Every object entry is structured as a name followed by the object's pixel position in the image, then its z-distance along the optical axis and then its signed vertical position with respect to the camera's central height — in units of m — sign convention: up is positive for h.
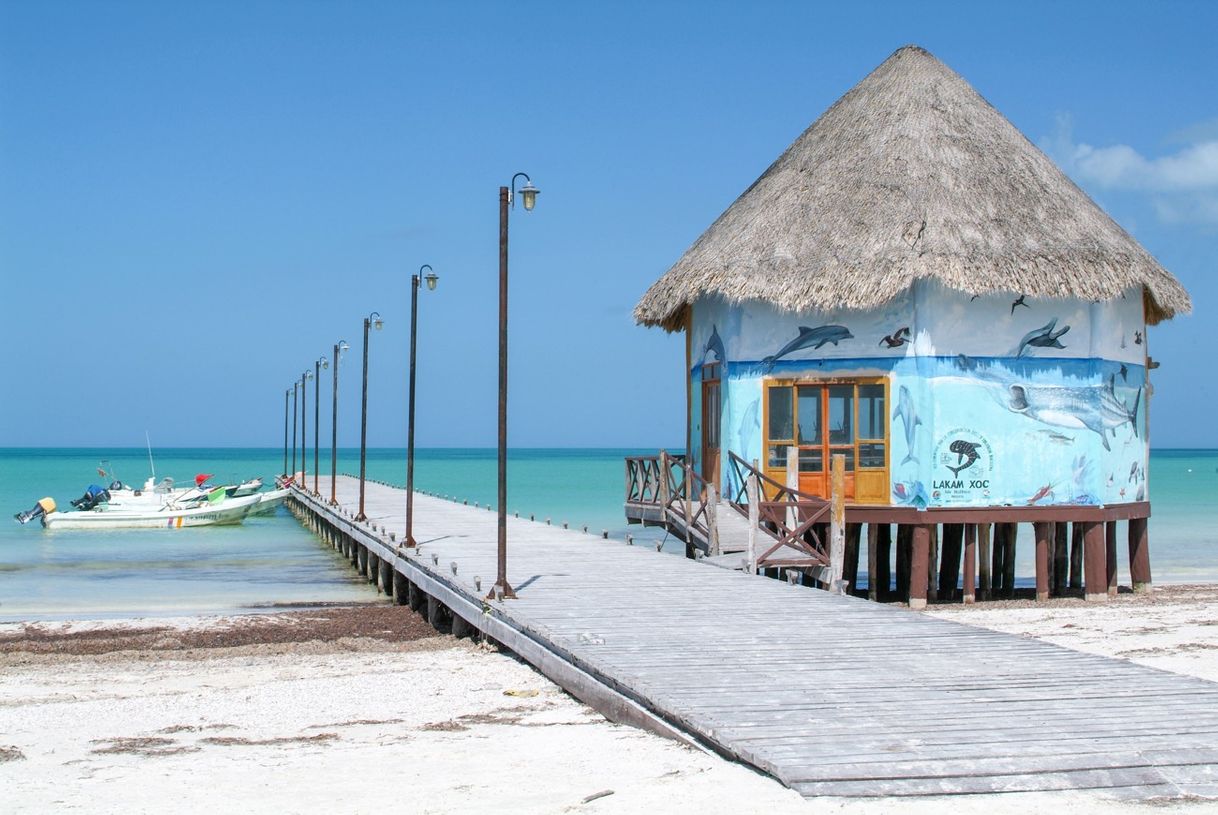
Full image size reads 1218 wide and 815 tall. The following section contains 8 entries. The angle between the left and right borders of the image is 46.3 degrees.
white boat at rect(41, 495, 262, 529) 42.31 -2.29
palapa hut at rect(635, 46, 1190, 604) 18.56 +1.49
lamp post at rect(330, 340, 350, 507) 36.41 +0.78
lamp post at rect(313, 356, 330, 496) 44.93 +1.66
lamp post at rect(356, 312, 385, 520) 28.14 +0.50
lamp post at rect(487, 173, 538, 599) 14.06 +0.79
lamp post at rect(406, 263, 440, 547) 21.91 +2.06
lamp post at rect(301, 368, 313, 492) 55.25 +1.62
